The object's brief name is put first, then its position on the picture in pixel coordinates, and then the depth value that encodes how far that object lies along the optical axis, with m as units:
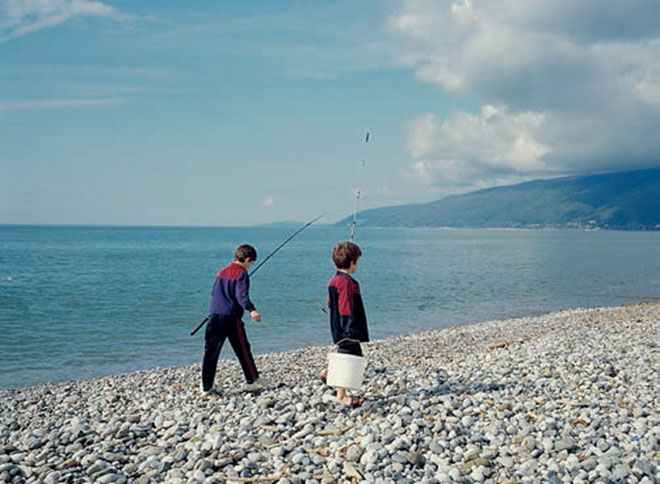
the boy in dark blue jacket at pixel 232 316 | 8.18
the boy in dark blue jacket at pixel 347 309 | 7.47
